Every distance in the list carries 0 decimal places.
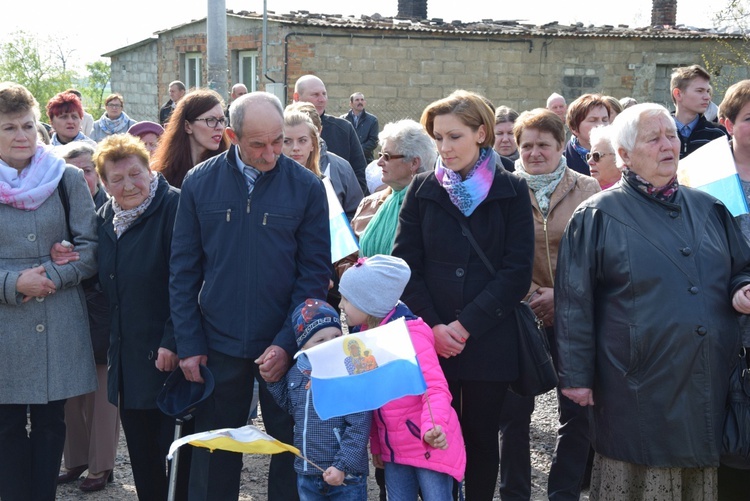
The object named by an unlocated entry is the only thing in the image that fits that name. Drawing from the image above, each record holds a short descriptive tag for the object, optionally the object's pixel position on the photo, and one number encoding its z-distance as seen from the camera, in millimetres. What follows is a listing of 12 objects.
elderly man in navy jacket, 3887
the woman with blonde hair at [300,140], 5293
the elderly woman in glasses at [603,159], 5164
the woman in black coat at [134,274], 4207
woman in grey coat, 4242
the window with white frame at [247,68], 20594
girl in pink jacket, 3576
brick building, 18562
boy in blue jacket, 3557
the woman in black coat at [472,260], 3996
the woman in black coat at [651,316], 3551
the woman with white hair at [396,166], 4598
